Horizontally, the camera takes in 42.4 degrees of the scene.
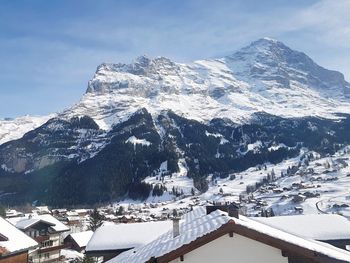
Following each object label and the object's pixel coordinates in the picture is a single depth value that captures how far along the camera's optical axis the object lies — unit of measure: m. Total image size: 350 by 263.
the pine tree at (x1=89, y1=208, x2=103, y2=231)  87.00
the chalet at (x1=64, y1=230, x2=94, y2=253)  91.33
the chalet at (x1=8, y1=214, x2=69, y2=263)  78.38
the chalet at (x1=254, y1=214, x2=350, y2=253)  25.95
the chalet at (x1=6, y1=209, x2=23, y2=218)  138.45
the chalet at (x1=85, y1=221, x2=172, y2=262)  27.81
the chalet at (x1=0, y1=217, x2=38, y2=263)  30.19
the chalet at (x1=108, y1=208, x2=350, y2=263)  14.24
